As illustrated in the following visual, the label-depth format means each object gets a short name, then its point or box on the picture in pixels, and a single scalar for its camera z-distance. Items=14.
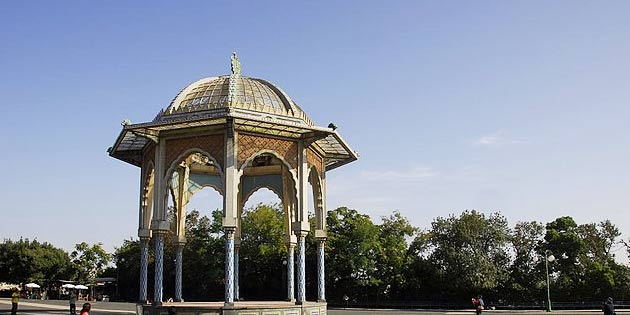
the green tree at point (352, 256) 41.78
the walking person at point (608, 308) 17.25
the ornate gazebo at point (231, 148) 17.06
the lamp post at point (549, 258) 32.93
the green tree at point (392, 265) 42.59
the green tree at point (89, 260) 62.44
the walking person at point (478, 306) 26.58
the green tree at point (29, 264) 56.81
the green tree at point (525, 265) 40.81
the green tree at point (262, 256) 42.81
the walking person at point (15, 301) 22.34
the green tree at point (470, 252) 40.03
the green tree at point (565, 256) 40.03
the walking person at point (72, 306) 23.46
